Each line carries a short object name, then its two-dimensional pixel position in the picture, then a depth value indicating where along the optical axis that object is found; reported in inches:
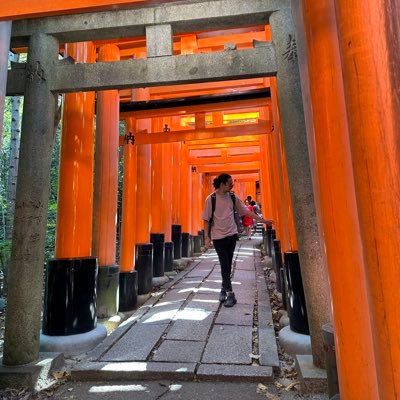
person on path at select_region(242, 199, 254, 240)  360.5
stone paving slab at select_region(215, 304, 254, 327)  163.6
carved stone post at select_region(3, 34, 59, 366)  118.3
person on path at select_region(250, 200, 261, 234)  577.1
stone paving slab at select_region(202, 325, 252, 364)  120.8
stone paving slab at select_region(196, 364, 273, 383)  108.0
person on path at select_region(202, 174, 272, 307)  189.5
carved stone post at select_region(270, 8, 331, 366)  111.3
